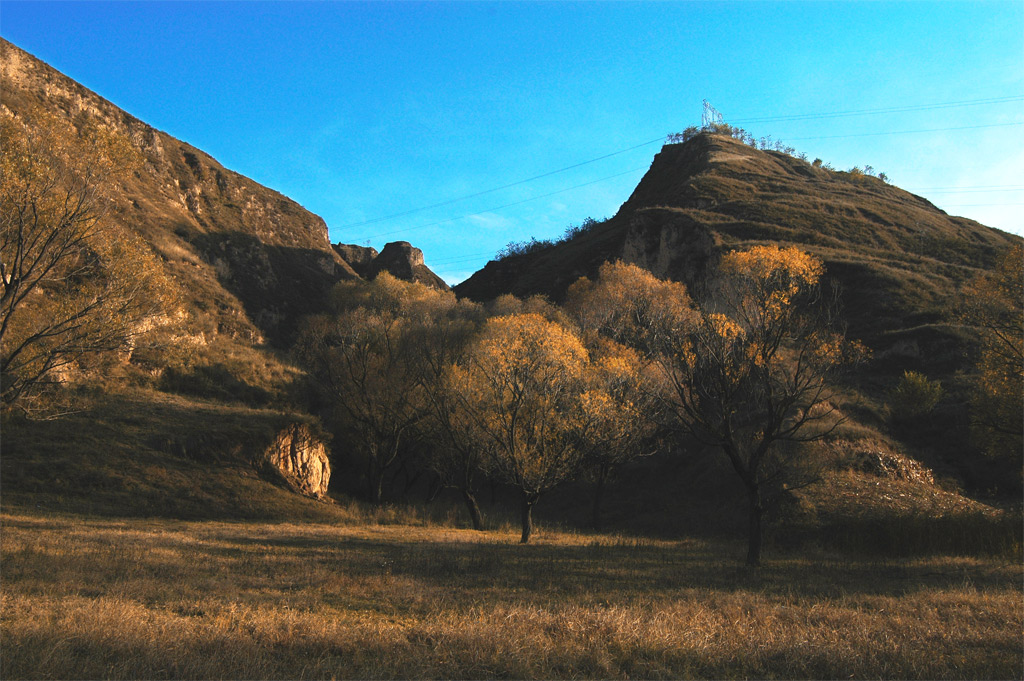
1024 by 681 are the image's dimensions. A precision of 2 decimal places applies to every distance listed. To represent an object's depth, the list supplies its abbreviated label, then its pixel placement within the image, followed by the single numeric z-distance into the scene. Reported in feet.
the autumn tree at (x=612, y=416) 90.63
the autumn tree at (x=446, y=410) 100.83
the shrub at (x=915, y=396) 120.57
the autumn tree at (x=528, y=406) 83.97
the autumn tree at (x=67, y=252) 51.03
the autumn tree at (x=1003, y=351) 75.31
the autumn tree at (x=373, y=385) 123.95
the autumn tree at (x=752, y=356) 59.93
